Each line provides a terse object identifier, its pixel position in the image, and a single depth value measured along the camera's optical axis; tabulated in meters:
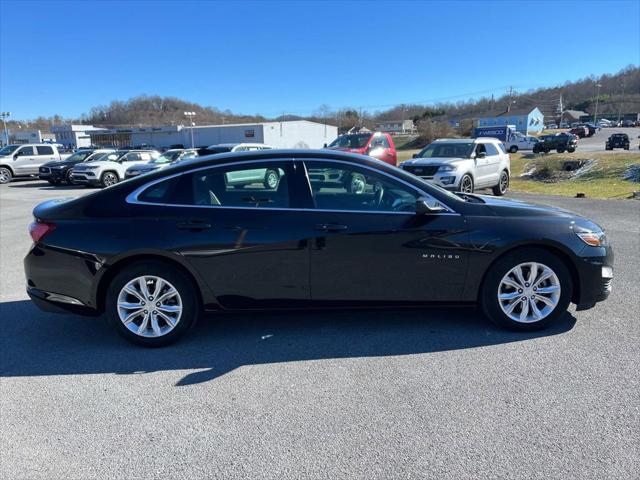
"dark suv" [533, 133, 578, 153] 42.00
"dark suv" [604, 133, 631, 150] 41.84
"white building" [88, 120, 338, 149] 54.66
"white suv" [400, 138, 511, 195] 12.38
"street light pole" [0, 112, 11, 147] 79.16
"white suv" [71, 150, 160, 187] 19.75
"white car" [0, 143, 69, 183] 23.25
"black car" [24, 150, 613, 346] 3.79
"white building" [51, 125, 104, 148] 81.19
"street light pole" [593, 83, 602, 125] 119.28
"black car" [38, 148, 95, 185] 21.42
